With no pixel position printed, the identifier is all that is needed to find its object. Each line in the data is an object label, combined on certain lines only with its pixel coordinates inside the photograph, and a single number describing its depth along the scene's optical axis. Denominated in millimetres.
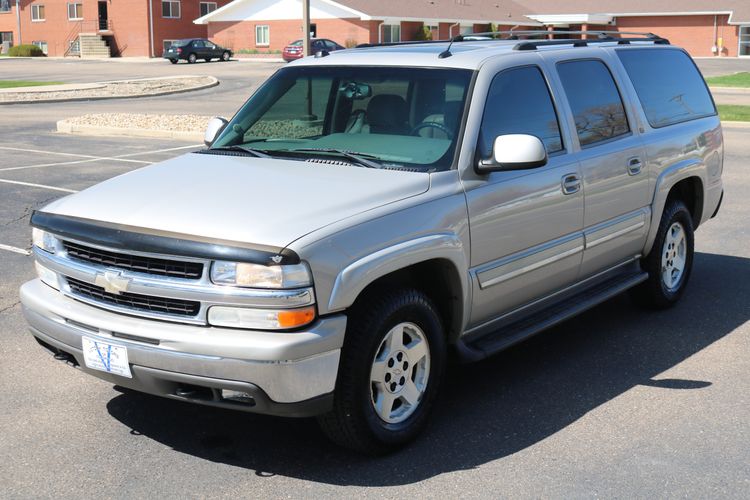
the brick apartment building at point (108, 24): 68000
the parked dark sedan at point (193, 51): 57000
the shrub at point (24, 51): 69875
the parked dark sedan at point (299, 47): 52094
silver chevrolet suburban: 4211
